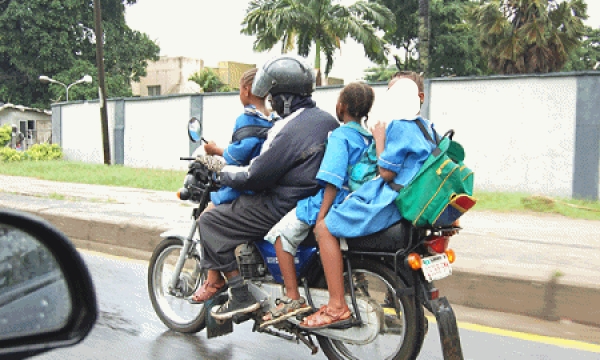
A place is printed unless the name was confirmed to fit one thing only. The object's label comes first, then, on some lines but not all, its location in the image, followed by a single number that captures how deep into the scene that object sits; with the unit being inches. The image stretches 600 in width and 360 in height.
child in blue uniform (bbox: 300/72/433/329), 131.1
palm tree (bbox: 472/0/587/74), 1010.7
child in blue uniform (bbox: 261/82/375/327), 137.5
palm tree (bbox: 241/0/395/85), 1079.0
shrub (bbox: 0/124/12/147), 1130.7
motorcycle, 131.8
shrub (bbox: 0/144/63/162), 987.9
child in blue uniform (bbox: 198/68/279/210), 151.3
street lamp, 1533.7
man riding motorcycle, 143.7
